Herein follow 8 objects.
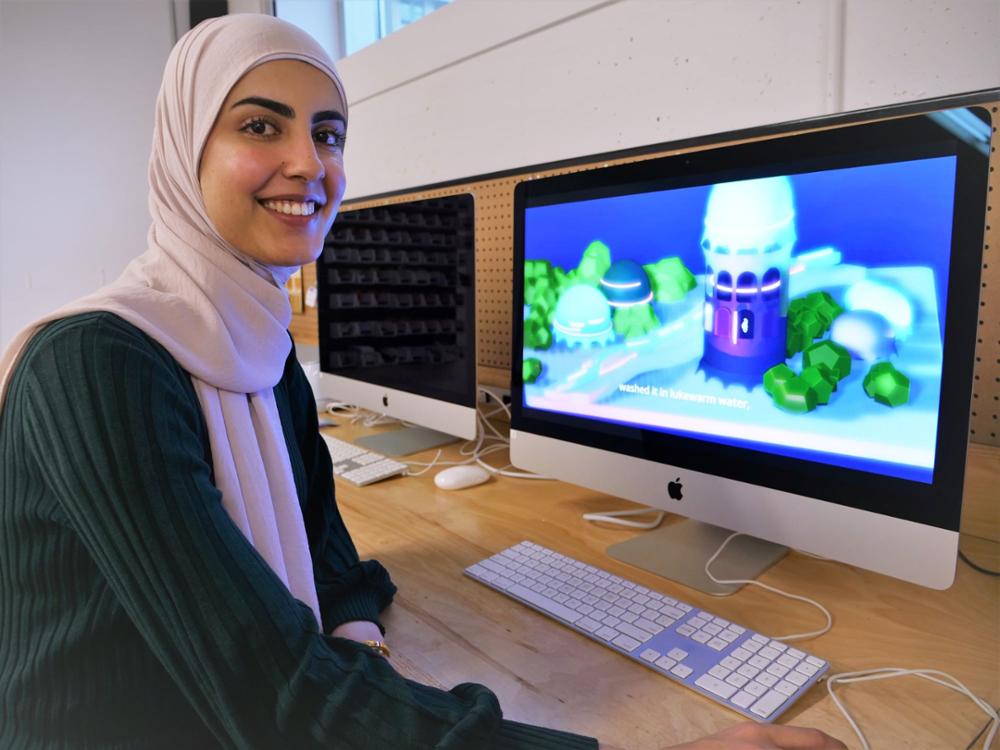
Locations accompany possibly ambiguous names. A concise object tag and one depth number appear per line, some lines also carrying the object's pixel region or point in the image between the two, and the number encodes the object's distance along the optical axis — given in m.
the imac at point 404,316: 1.24
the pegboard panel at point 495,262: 1.51
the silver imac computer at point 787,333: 0.63
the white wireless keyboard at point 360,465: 1.24
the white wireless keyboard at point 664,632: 0.59
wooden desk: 0.57
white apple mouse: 1.18
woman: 0.46
